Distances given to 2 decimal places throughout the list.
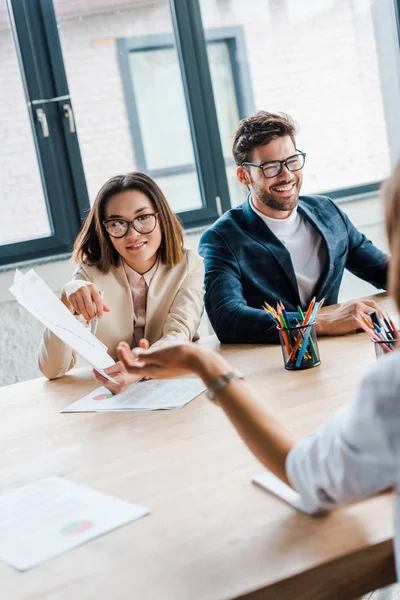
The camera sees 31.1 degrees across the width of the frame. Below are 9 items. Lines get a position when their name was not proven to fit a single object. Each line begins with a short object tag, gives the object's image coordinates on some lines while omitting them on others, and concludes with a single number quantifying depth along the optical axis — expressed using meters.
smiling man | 2.24
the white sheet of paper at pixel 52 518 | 0.90
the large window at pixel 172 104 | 3.33
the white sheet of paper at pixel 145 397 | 1.46
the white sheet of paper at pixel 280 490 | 0.91
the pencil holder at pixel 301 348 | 1.57
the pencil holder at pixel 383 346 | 1.38
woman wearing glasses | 2.03
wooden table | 0.78
